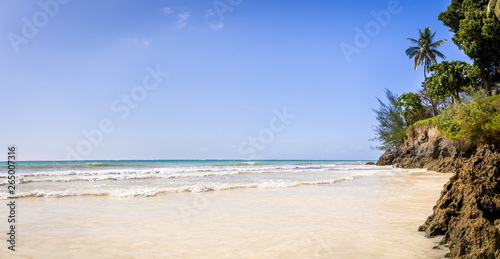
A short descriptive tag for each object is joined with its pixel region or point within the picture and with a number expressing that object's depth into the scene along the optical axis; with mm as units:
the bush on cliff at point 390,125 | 43281
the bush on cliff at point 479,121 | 18453
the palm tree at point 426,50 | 43562
